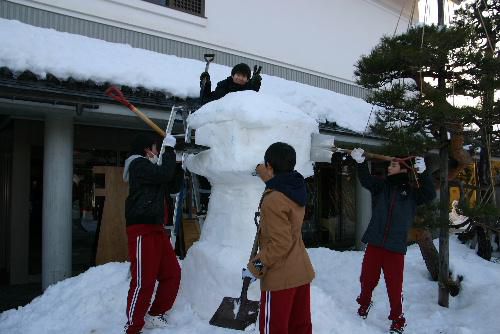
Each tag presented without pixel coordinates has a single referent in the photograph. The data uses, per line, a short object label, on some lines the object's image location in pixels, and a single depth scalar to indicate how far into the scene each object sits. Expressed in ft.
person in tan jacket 8.83
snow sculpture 11.95
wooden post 14.94
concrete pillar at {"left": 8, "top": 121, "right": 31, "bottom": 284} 21.33
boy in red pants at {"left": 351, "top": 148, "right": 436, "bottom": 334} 12.76
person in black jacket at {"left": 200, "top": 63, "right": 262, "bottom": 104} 15.02
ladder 14.25
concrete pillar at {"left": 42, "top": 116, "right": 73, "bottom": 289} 16.66
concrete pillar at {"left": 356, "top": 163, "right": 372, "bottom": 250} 28.50
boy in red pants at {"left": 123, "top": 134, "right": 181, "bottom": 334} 11.26
